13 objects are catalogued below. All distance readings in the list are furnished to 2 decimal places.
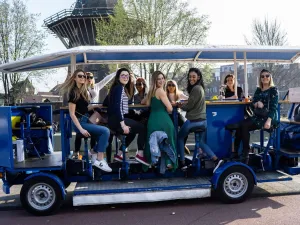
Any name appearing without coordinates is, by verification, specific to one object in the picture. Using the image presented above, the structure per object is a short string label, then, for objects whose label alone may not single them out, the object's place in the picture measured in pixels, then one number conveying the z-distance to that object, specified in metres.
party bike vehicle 5.82
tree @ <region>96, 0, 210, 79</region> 23.70
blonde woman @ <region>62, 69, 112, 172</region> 5.89
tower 33.28
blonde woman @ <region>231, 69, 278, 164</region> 6.27
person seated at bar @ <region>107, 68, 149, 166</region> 5.88
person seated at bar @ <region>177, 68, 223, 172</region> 6.15
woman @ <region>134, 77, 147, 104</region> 7.47
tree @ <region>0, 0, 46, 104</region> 28.11
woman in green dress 6.08
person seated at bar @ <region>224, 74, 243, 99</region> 7.96
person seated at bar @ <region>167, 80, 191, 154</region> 6.82
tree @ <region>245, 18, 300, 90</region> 27.78
